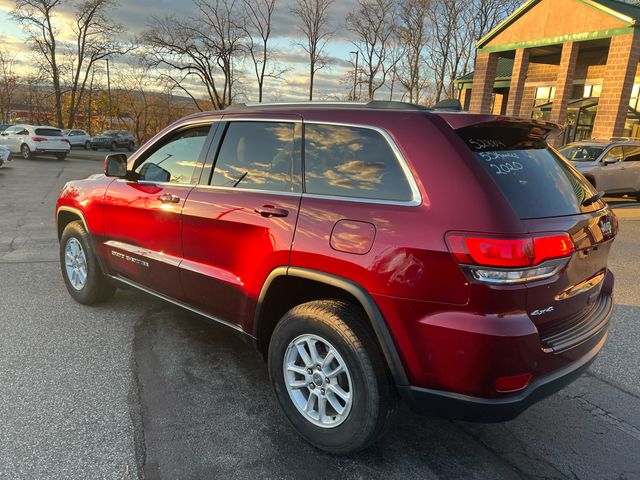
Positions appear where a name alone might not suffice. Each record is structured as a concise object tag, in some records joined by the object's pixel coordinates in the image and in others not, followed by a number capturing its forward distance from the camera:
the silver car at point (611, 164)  12.19
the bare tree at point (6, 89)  53.82
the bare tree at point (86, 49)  38.38
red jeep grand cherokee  2.02
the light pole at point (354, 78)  34.09
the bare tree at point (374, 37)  31.59
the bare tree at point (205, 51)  29.11
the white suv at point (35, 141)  22.77
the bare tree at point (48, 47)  36.78
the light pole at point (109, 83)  48.33
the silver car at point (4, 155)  17.11
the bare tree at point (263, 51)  29.17
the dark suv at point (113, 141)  35.65
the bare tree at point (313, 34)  28.98
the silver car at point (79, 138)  34.97
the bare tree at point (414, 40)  30.55
